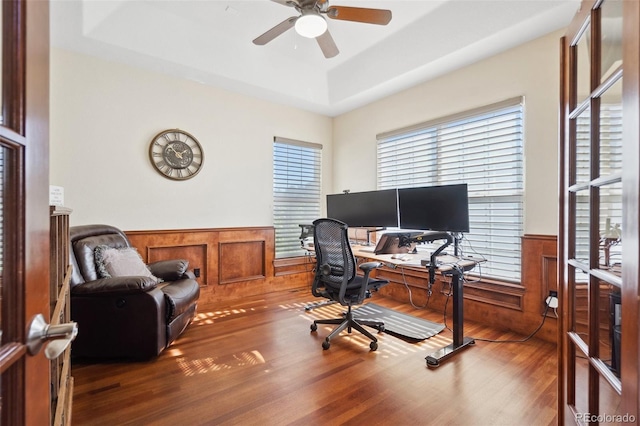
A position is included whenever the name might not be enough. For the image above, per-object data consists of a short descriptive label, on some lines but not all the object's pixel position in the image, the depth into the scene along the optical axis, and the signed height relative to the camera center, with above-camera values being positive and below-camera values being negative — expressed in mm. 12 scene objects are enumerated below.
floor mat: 2805 -1112
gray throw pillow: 2539 -439
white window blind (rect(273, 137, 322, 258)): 4387 +330
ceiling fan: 2165 +1462
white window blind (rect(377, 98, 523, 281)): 2936 +467
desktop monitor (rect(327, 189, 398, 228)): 3307 +48
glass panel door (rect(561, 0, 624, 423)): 821 +3
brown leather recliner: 2238 -772
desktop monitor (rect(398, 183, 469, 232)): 2574 +42
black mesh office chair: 2549 -565
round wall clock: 3422 +660
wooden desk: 2352 -636
